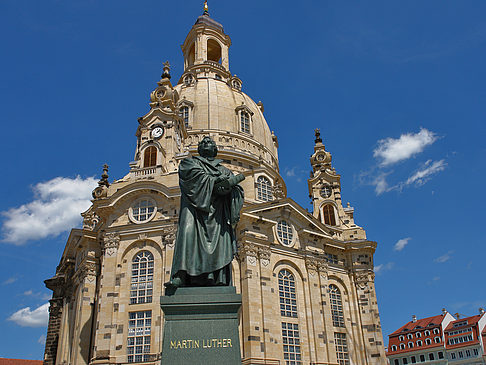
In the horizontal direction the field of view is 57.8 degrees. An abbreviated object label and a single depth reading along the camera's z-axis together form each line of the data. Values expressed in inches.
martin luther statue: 349.7
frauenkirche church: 1266.0
